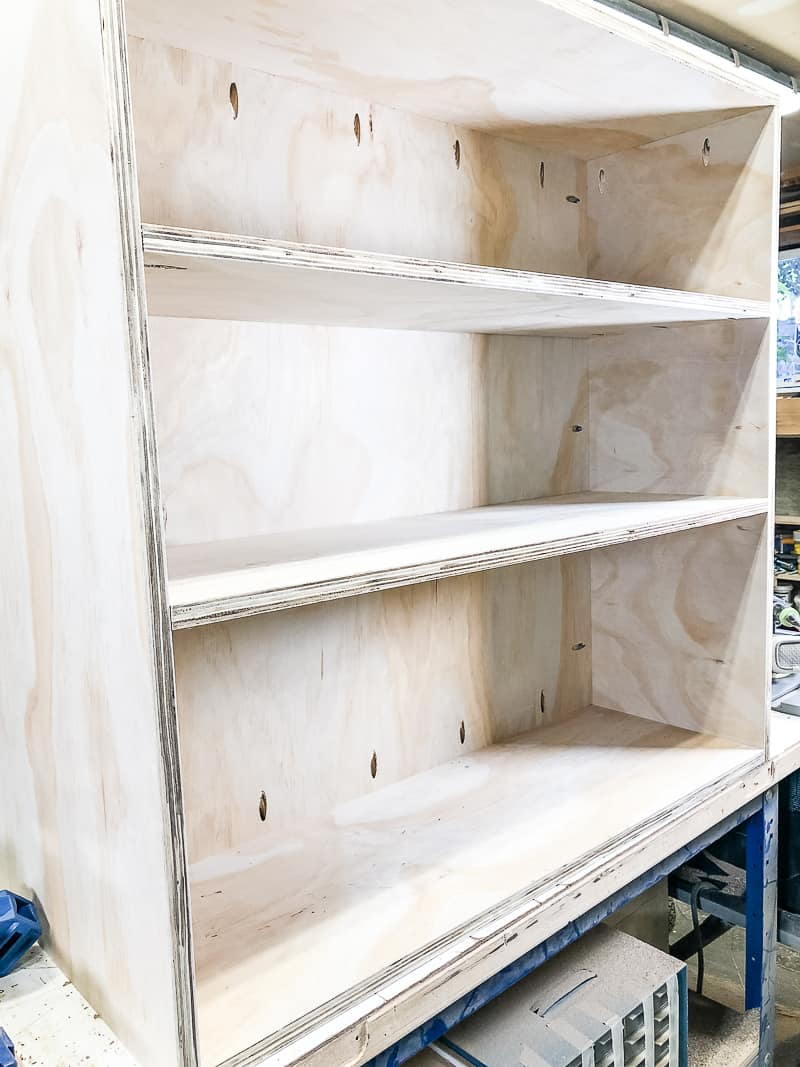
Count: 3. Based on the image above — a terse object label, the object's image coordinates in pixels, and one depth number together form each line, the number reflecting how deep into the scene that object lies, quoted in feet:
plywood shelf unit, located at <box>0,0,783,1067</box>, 2.56
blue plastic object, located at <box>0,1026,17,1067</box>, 2.65
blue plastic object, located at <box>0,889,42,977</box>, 3.15
